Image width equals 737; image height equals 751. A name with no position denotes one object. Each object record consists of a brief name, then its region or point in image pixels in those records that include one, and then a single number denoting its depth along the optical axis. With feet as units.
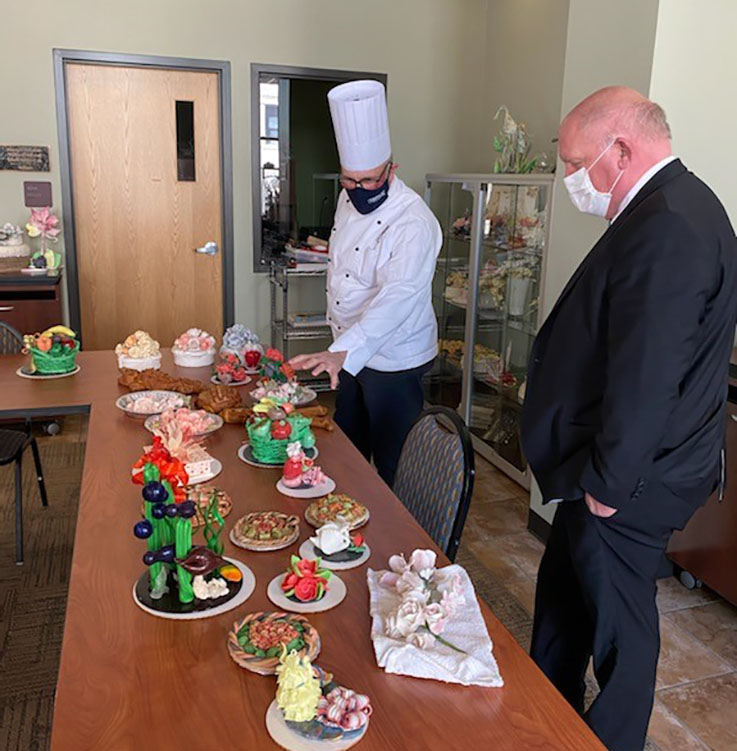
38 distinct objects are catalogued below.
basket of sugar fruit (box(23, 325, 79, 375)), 8.29
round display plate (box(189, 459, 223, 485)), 5.53
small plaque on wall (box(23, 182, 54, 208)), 13.74
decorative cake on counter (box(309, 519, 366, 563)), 4.49
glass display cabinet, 11.62
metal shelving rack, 14.82
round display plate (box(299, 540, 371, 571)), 4.42
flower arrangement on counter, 13.58
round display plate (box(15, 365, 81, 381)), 8.14
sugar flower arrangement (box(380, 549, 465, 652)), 3.71
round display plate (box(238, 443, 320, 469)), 5.89
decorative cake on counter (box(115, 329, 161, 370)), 8.54
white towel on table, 3.51
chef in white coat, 7.89
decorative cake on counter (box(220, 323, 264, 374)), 8.53
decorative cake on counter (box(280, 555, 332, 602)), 4.06
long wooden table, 3.15
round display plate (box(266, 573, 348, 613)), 3.99
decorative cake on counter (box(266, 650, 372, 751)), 3.08
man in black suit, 4.69
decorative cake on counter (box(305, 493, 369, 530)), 4.88
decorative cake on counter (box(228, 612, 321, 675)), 3.51
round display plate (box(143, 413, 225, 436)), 6.49
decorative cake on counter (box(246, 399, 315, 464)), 5.85
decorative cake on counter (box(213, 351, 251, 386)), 8.08
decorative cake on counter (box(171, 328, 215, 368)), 8.88
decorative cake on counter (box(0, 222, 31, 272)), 13.38
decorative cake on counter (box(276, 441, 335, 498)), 5.39
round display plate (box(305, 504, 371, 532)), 4.86
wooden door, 13.99
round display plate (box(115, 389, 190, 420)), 6.98
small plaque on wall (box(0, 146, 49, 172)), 13.51
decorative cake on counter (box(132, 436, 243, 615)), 4.00
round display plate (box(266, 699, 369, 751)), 3.06
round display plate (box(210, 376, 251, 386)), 8.07
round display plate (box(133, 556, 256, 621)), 3.88
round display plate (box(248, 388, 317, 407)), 7.25
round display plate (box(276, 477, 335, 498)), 5.35
